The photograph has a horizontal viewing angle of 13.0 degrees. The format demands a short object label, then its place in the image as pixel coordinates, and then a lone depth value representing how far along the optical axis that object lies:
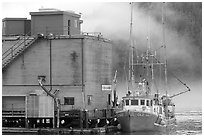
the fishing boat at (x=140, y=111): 75.88
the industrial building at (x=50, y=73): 77.12
